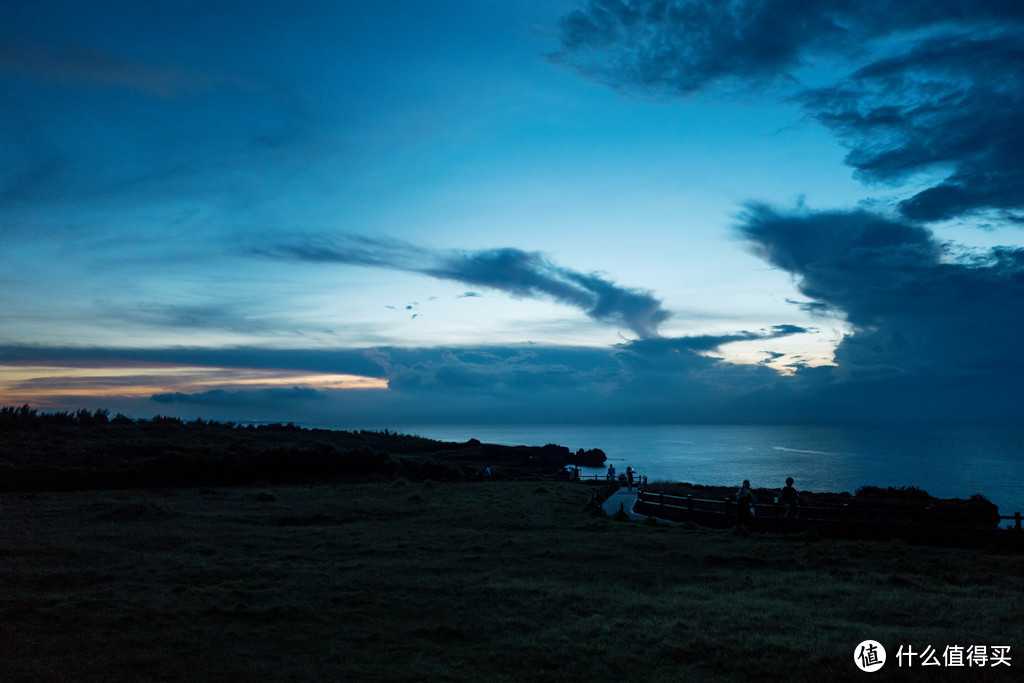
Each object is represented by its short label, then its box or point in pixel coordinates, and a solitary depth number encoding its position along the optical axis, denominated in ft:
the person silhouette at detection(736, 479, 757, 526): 68.59
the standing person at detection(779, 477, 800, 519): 67.92
